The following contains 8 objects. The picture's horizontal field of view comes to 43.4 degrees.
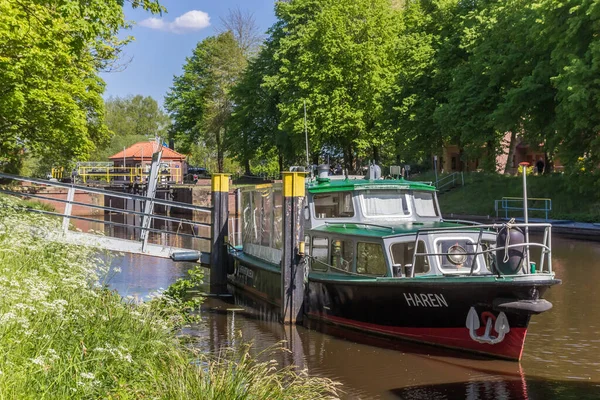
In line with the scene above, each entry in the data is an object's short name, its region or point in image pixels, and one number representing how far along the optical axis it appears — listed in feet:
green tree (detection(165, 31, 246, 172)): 238.68
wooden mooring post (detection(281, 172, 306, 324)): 54.70
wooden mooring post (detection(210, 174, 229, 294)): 66.74
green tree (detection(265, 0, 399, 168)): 174.81
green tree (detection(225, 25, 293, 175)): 204.54
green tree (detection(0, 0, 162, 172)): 51.05
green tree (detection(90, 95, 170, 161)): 440.04
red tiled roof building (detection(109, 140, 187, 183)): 251.39
